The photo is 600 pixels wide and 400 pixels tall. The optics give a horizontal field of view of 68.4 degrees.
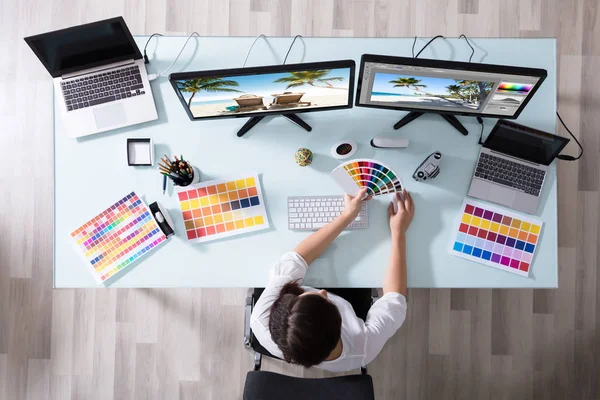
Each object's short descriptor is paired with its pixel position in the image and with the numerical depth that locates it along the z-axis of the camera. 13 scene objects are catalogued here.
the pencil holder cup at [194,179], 1.68
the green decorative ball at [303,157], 1.68
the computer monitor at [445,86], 1.30
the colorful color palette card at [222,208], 1.69
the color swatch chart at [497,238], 1.66
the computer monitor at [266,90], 1.33
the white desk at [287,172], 1.68
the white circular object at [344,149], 1.70
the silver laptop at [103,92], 1.72
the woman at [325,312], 1.34
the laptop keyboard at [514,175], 1.68
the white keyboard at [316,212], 1.68
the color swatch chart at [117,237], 1.69
